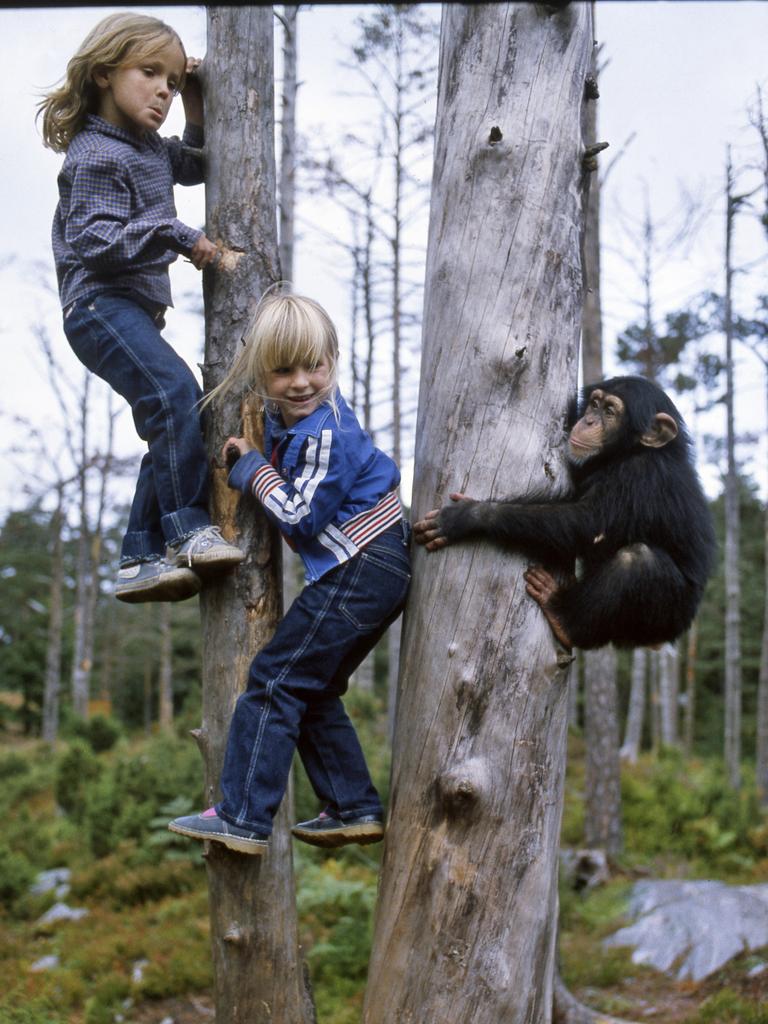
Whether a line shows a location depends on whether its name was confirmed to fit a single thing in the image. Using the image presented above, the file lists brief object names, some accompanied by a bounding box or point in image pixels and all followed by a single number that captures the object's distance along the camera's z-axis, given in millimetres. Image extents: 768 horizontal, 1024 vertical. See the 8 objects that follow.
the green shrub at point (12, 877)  9508
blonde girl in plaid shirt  3152
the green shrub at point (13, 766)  19500
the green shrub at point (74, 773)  13312
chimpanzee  2809
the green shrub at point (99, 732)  16969
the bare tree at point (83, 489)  21078
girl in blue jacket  2906
